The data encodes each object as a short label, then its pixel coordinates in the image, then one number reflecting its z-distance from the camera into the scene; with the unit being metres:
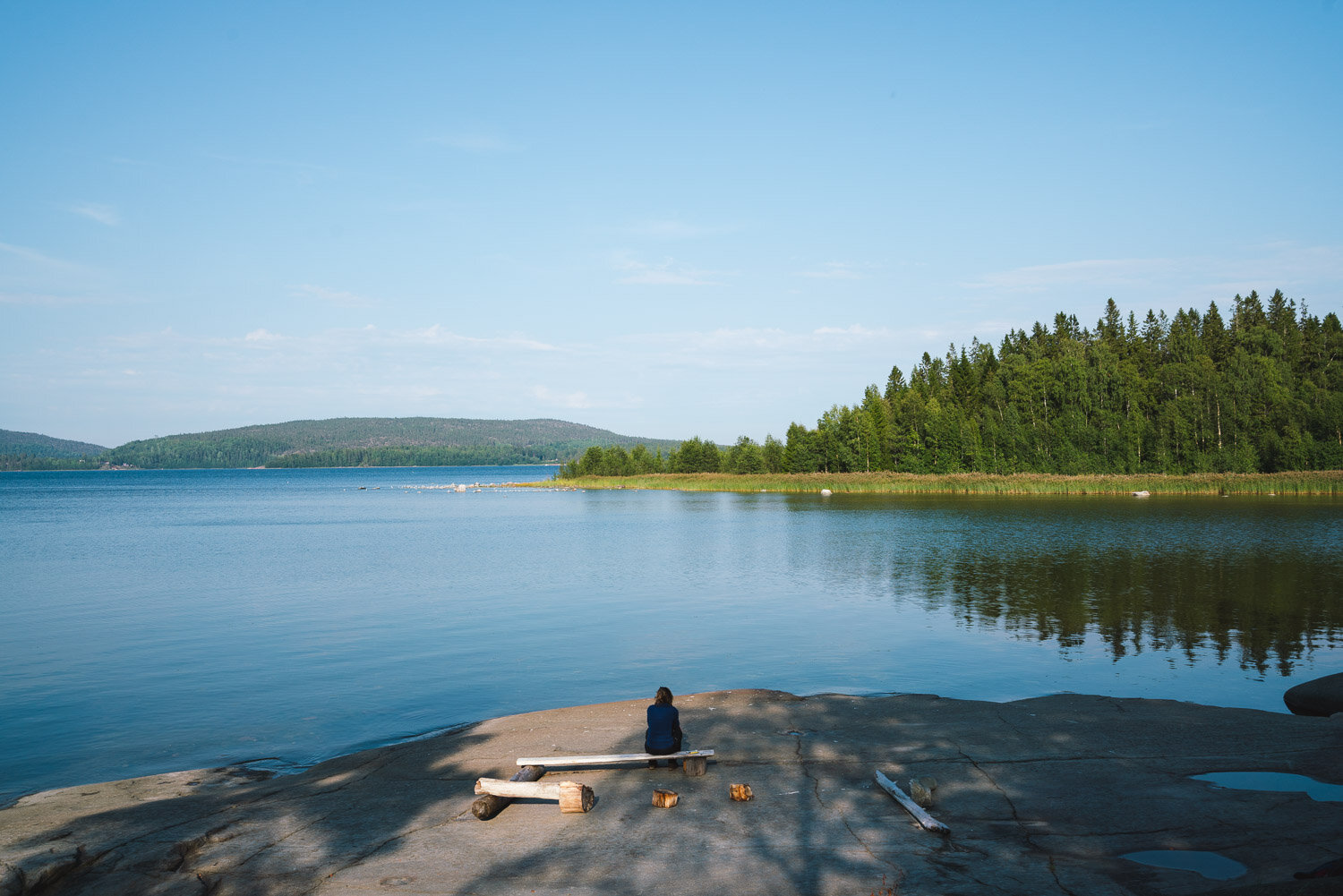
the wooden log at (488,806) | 10.96
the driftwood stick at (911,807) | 9.89
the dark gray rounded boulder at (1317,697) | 16.12
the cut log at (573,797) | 10.88
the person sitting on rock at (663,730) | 12.77
